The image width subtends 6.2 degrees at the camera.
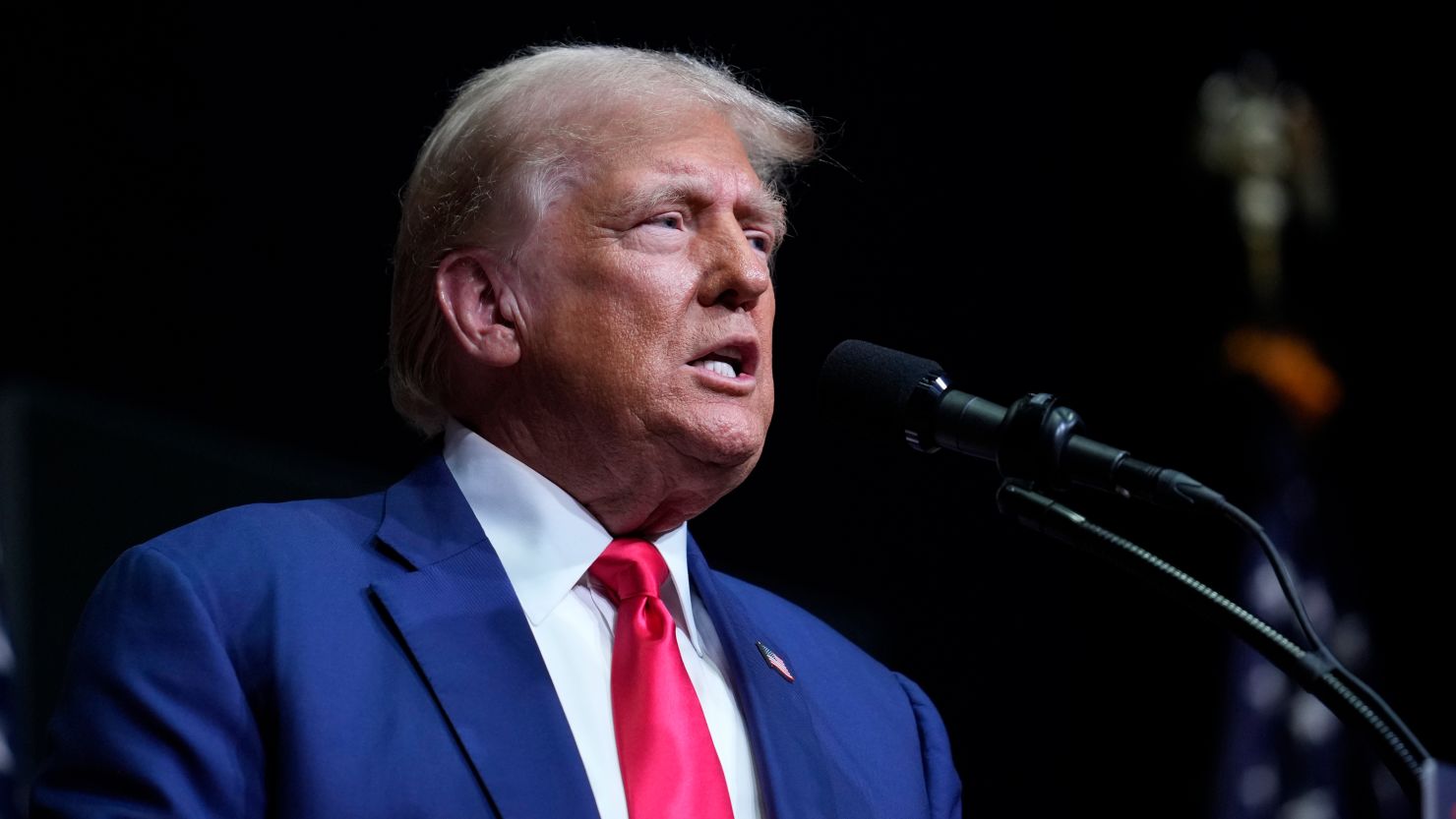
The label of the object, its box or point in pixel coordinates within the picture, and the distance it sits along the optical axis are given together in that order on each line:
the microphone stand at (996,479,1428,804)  6.28
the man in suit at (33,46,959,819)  6.35
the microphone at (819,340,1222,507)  6.32
